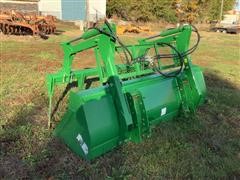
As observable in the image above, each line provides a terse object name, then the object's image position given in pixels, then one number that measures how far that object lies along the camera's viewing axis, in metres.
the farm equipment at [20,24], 8.20
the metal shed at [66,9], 16.96
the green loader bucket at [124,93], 1.92
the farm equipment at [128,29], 11.85
